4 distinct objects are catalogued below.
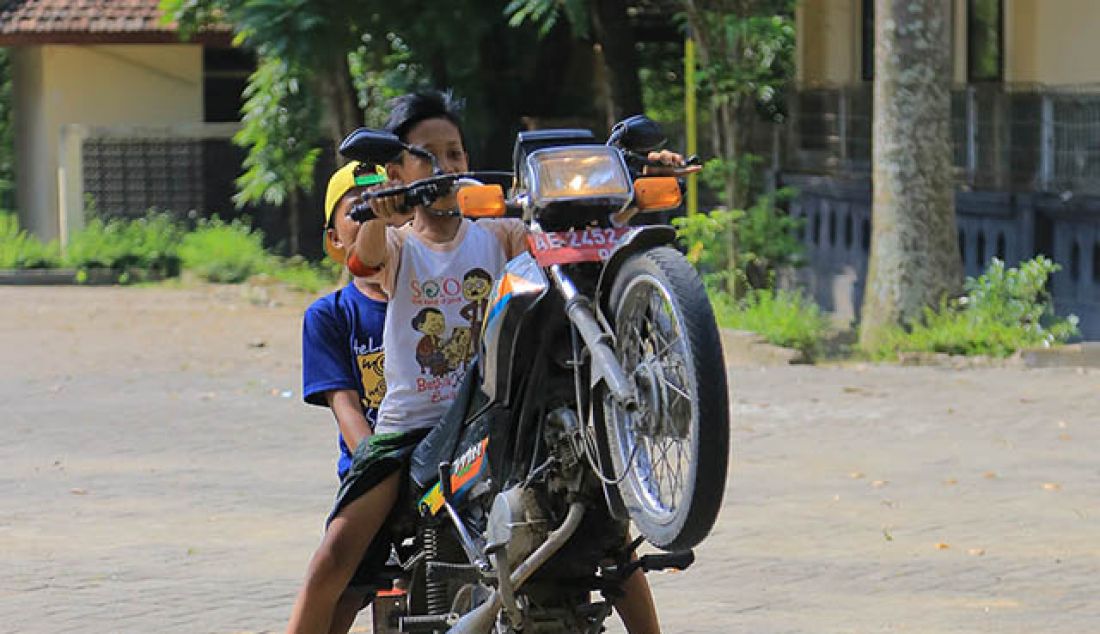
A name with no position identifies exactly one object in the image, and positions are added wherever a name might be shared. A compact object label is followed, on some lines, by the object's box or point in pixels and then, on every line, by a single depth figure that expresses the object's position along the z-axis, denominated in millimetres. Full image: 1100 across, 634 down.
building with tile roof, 26438
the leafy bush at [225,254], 23859
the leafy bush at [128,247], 24719
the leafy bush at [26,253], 24672
